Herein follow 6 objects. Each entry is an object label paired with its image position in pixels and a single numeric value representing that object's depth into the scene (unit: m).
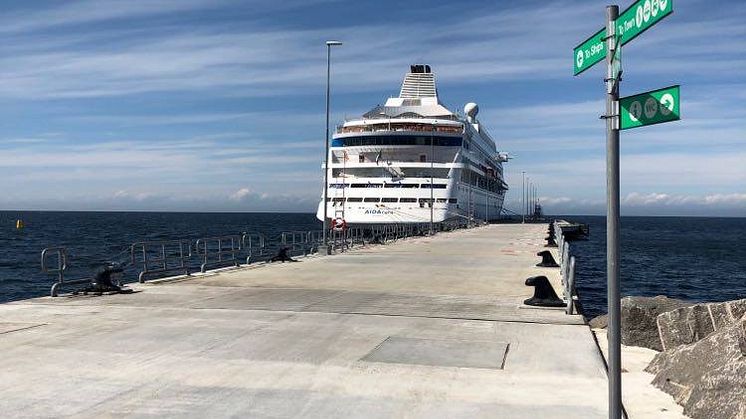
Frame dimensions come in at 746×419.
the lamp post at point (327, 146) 27.24
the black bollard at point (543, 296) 11.59
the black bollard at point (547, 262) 19.94
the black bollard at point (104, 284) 13.36
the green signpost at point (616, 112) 3.79
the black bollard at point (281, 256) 22.41
